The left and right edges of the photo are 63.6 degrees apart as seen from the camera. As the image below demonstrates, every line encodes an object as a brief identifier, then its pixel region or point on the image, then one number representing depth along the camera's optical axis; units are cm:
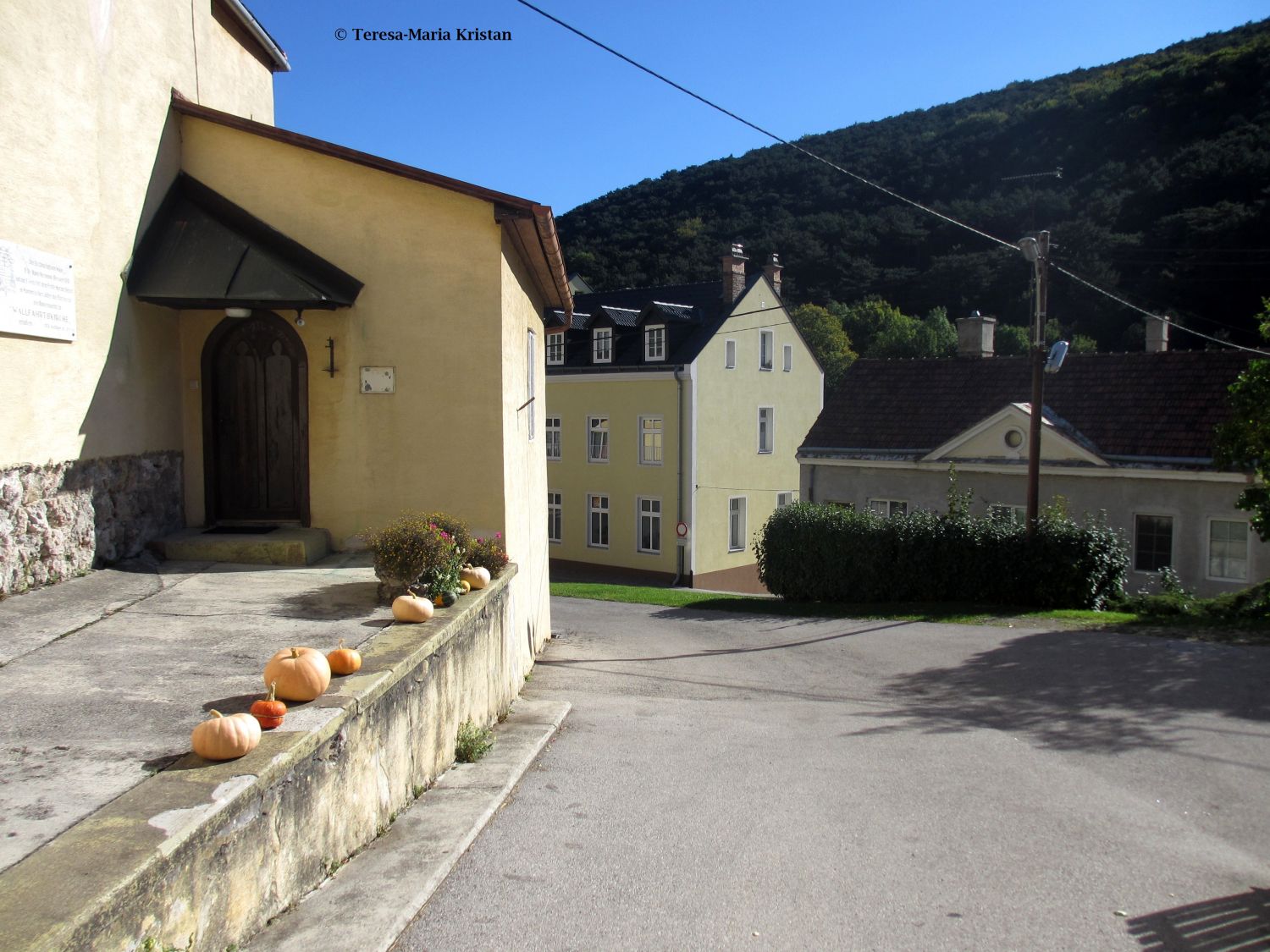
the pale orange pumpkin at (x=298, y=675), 489
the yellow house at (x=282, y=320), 910
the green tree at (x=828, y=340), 5284
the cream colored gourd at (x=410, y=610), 683
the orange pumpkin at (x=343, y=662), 540
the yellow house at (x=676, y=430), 3244
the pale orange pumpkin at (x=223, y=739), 413
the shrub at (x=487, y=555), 908
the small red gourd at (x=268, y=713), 447
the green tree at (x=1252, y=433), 1432
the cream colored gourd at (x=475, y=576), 816
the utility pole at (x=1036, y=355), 1797
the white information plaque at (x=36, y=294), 715
